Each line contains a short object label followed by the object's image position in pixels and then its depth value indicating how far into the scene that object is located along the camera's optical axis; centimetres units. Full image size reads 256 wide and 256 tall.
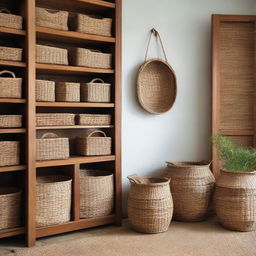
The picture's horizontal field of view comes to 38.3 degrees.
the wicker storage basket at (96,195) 330
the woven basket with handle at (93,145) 334
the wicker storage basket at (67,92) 320
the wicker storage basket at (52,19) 304
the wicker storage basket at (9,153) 290
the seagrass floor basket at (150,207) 325
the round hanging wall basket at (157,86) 385
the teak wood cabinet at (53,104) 295
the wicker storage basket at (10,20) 287
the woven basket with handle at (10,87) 288
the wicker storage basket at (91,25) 325
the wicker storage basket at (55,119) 308
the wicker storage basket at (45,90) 305
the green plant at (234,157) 348
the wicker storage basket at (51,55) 304
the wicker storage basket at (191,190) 355
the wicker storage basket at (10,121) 290
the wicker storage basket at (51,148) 306
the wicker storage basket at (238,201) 331
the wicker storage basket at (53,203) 305
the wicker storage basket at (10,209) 293
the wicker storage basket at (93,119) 330
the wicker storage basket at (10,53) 289
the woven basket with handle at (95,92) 331
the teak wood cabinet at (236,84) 399
